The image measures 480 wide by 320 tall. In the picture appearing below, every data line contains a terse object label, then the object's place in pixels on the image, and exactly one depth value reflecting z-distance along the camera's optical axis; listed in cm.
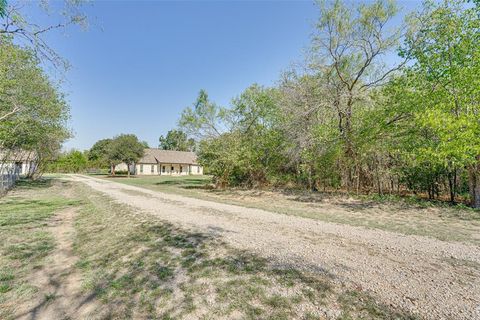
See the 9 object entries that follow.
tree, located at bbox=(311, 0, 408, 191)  1155
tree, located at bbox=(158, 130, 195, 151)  7076
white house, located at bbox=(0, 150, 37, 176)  1645
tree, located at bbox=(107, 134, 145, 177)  3638
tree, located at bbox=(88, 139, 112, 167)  4715
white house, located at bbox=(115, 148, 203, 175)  4574
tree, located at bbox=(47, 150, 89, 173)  4612
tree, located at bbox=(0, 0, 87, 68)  527
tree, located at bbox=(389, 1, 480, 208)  807
